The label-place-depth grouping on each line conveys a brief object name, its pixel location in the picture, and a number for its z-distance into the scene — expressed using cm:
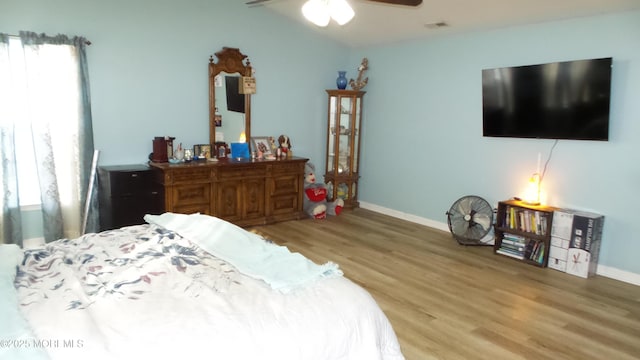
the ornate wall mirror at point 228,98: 510
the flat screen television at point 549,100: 381
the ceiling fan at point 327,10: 260
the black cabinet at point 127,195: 419
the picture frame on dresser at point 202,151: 505
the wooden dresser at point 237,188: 455
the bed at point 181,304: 147
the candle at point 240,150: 534
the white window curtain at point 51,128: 391
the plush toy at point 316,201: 561
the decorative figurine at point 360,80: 597
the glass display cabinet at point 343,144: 598
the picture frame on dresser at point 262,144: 552
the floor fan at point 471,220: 467
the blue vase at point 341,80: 596
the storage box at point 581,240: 382
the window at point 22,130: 391
